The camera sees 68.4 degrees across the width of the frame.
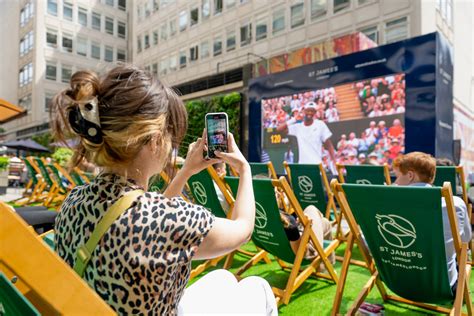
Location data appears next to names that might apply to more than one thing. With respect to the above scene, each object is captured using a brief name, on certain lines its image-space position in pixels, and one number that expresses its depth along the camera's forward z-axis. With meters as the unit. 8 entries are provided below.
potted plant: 8.19
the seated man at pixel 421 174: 2.62
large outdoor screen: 8.39
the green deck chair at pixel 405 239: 1.95
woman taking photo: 0.98
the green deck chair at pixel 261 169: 4.93
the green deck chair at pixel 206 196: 3.41
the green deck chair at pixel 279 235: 2.70
